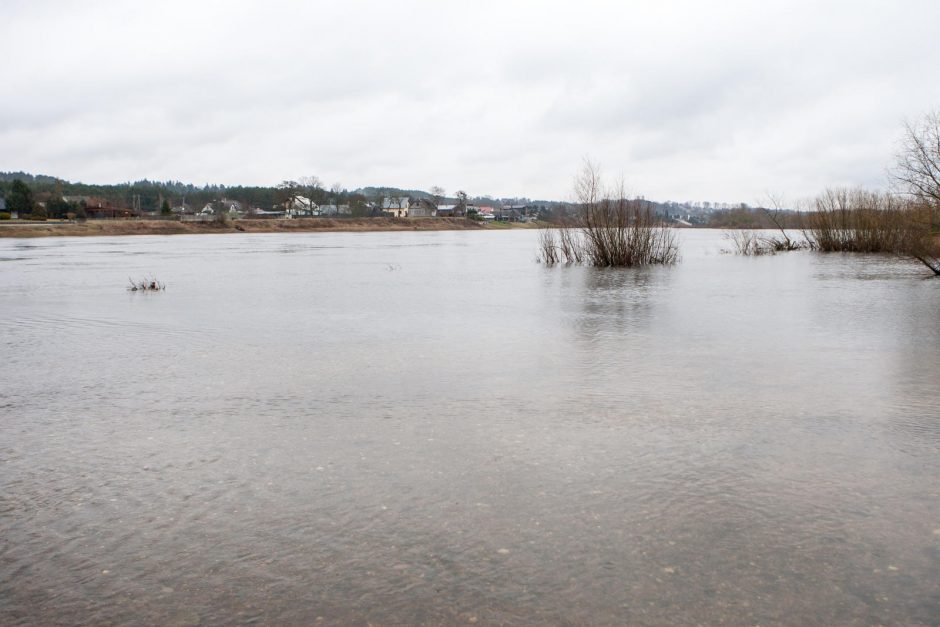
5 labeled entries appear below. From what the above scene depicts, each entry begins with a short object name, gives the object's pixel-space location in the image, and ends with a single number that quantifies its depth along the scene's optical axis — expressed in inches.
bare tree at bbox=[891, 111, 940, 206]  845.8
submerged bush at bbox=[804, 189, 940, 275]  1497.3
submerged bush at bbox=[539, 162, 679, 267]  1108.5
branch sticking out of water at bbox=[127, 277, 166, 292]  780.2
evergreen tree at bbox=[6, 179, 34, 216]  3524.4
